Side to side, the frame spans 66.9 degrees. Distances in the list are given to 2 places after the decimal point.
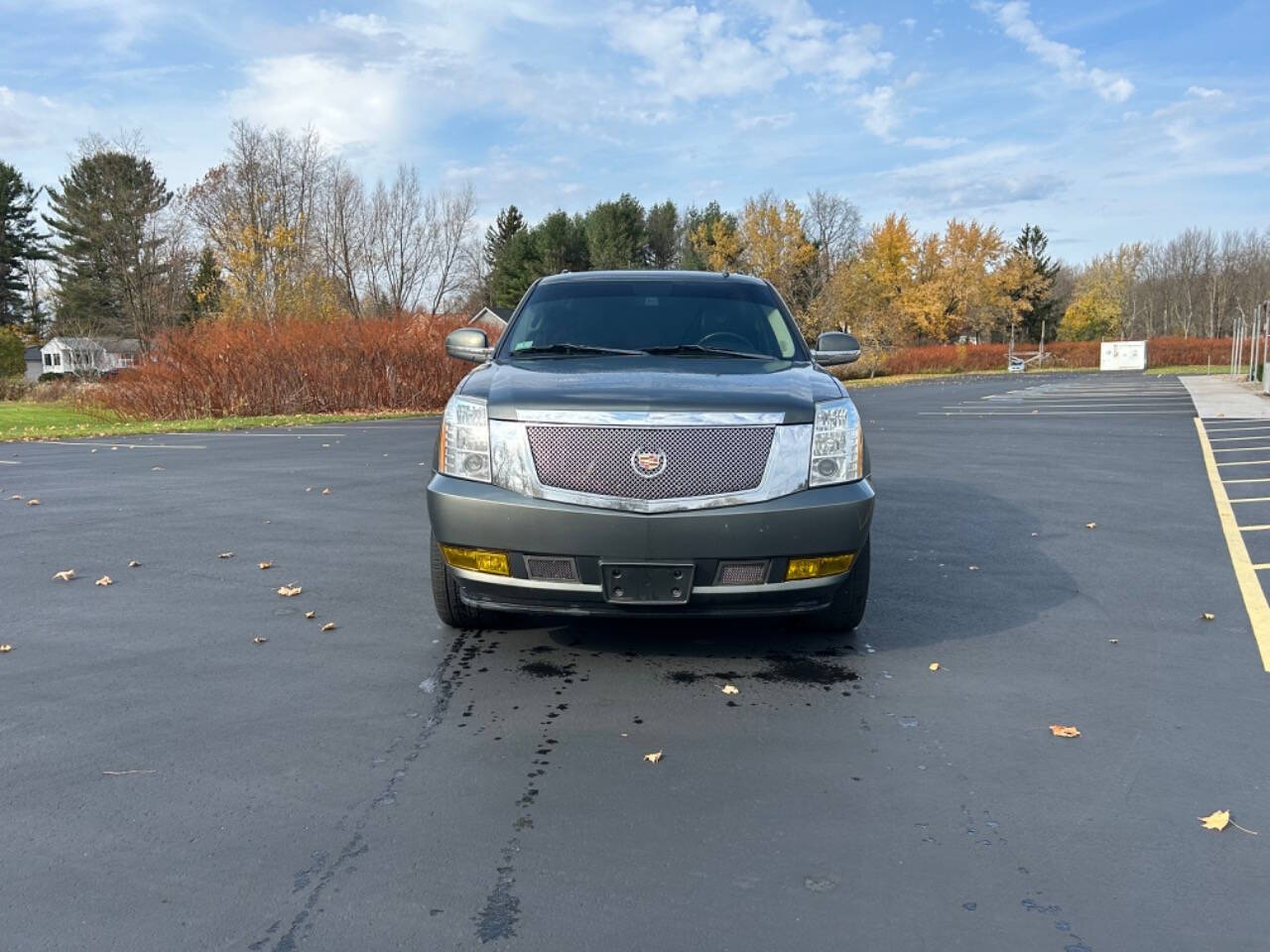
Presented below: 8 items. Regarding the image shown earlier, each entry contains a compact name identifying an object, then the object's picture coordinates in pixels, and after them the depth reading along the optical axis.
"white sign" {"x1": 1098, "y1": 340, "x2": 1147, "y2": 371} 61.81
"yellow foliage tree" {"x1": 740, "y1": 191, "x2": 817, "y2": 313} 55.00
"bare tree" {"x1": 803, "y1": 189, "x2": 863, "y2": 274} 72.19
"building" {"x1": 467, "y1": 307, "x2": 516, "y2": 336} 64.56
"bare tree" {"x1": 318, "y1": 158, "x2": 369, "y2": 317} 46.72
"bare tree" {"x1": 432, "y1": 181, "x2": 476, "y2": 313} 53.41
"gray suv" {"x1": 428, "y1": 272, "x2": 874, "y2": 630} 3.87
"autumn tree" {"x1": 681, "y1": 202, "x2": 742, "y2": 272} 57.56
